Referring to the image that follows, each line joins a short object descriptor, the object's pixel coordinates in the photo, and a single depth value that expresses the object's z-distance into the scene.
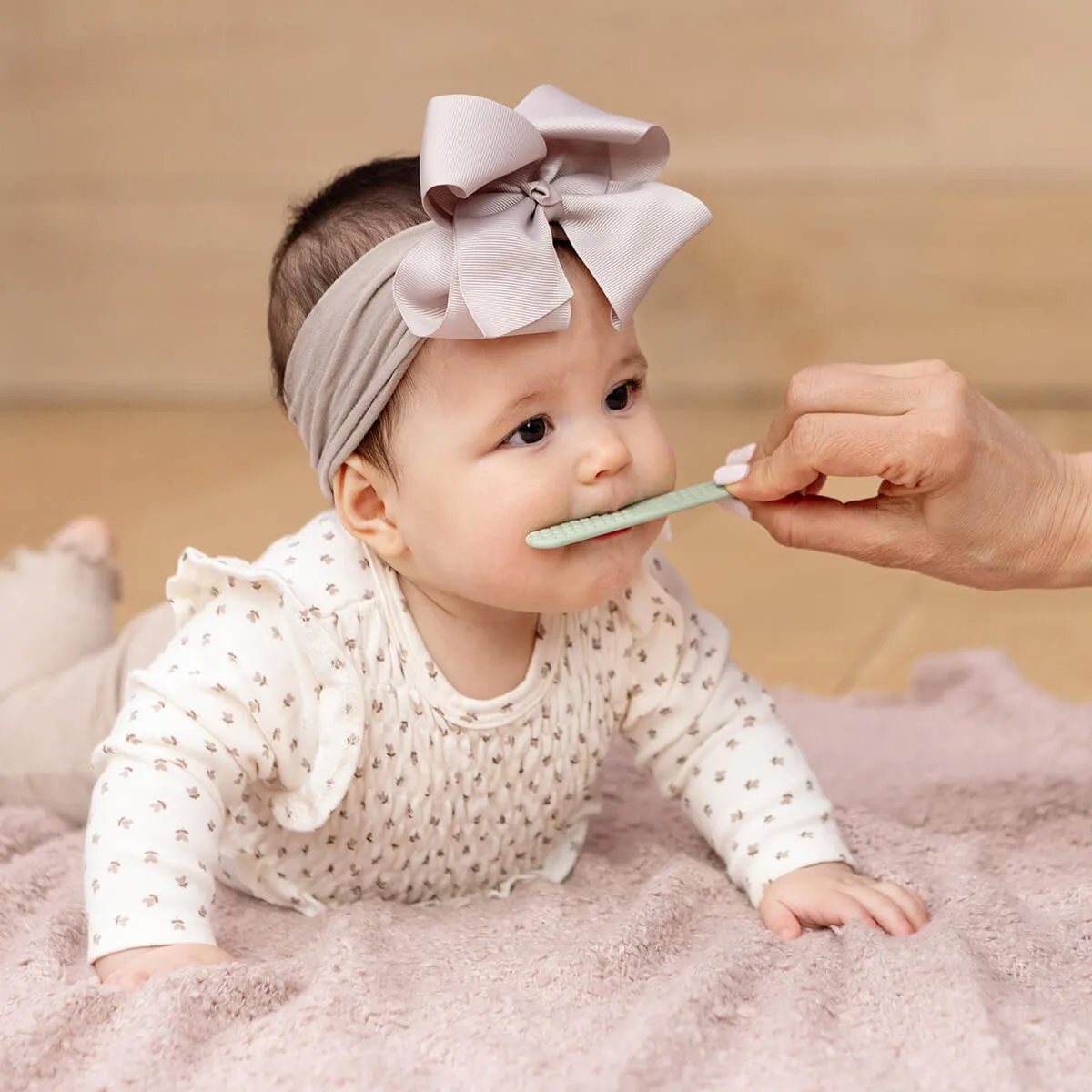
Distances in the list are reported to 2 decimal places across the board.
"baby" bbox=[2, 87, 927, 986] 1.29
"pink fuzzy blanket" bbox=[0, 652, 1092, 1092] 1.22
